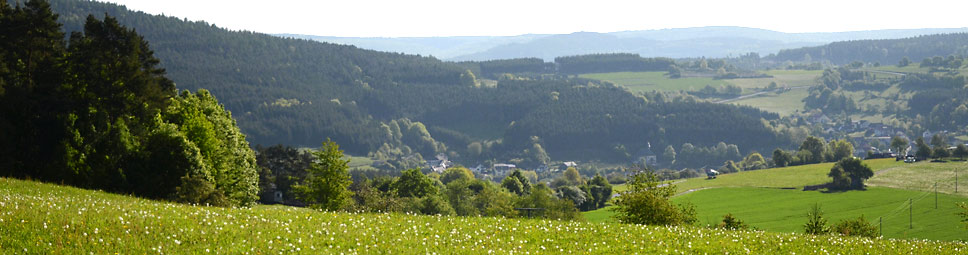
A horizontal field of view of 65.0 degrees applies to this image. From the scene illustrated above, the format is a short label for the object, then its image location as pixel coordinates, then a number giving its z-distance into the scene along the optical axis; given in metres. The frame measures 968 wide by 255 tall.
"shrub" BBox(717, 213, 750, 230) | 65.88
